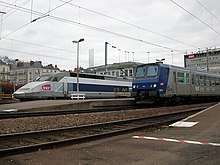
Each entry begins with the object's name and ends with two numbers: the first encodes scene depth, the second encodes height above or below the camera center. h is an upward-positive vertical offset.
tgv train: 26.41 +0.56
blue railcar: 18.77 +0.65
